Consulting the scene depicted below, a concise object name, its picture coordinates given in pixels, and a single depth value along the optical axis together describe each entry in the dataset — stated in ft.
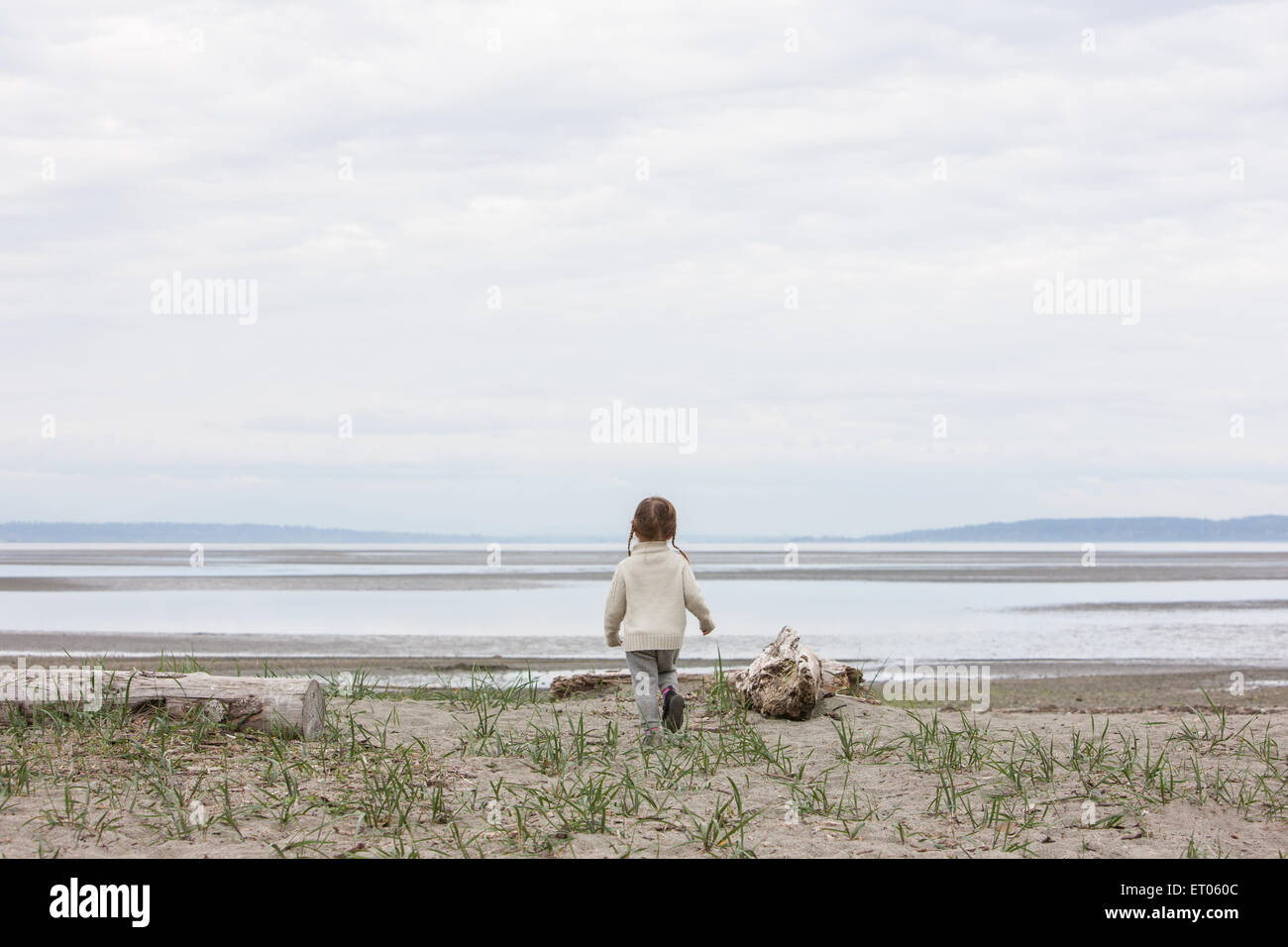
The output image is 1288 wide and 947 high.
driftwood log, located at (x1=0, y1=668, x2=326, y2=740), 22.21
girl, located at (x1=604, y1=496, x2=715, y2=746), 24.84
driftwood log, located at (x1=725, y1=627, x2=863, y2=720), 26.45
